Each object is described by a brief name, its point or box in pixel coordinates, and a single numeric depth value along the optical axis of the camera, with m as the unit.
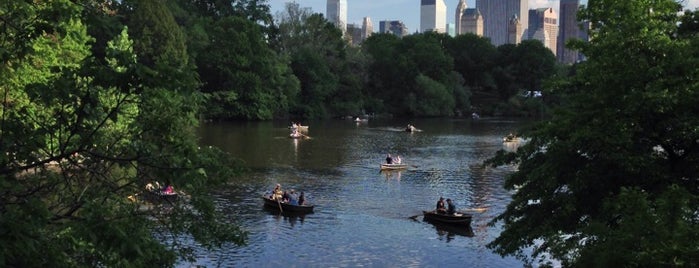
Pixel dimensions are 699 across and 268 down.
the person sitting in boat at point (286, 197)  29.92
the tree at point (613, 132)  14.00
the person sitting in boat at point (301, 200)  30.05
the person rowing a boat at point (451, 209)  28.53
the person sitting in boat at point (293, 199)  29.67
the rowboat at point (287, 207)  29.34
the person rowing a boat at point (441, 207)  28.85
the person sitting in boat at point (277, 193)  30.46
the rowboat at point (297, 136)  62.47
